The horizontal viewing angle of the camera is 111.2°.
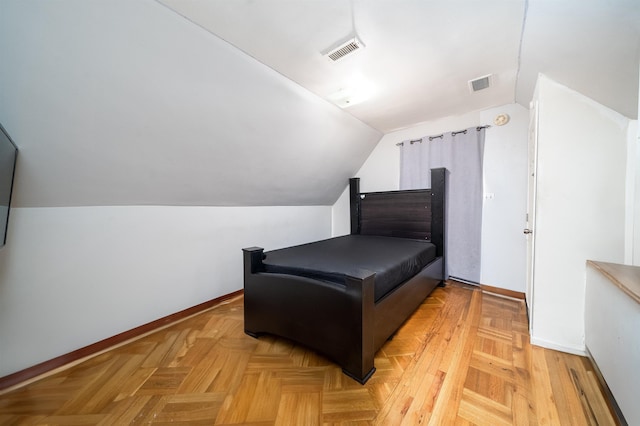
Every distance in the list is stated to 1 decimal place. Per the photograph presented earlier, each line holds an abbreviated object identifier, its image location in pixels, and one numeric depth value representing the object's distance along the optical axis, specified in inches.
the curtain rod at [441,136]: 107.6
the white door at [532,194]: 69.0
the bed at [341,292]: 52.9
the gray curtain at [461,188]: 110.5
